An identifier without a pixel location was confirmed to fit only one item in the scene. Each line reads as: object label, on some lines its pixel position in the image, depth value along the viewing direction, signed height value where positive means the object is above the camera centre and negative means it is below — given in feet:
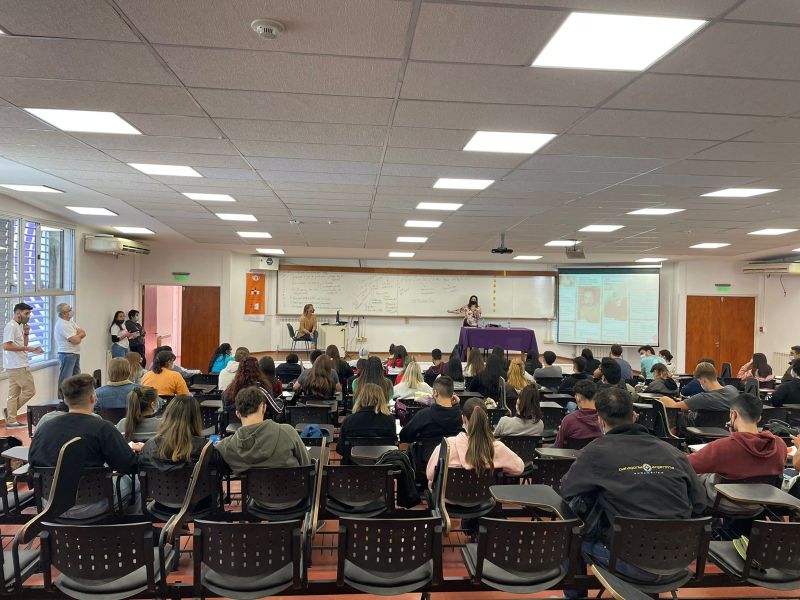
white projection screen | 44.34 -0.31
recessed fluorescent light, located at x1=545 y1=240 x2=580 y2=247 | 32.65 +3.66
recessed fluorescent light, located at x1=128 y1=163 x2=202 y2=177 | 15.63 +3.71
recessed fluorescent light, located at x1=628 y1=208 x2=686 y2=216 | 21.59 +3.81
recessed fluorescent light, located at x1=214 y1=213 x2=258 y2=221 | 24.59 +3.67
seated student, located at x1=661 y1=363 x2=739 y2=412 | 17.06 -2.96
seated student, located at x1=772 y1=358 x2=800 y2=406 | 18.03 -2.96
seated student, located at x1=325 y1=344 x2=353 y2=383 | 23.56 -3.07
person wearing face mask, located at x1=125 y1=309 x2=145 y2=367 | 33.96 -2.35
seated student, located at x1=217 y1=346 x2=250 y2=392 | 19.56 -2.94
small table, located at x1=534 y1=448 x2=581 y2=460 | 11.24 -3.29
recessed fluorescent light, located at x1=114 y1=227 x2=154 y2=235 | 31.32 +3.73
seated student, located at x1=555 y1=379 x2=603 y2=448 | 13.10 -3.00
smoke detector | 7.02 +3.60
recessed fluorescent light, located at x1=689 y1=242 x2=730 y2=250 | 32.76 +3.74
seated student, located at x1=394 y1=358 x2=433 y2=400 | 19.04 -3.15
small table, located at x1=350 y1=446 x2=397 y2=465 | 11.59 -3.48
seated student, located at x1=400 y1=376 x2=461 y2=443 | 12.94 -3.03
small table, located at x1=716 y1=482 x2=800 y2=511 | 8.29 -3.07
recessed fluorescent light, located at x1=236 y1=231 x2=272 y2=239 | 30.98 +3.60
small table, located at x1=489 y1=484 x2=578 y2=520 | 8.16 -3.16
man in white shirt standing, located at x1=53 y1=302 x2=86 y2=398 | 25.68 -2.45
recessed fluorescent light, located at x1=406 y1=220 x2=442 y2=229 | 25.76 +3.68
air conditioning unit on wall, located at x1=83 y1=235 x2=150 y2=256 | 30.37 +2.72
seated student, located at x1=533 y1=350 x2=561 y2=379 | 24.16 -3.15
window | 23.40 +0.94
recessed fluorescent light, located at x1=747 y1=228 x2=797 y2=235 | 27.07 +3.85
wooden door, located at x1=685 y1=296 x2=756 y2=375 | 43.21 -1.59
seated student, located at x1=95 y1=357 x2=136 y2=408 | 15.37 -2.82
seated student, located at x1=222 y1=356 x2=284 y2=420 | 16.14 -2.67
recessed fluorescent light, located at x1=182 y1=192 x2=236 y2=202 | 19.90 +3.69
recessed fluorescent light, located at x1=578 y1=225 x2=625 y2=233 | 26.55 +3.77
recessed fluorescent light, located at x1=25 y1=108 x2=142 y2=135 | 11.10 +3.73
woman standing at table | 44.80 -1.16
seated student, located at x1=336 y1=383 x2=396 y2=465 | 13.71 -3.20
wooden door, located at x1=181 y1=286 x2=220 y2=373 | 40.98 -1.94
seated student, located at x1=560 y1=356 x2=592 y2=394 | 21.67 -3.15
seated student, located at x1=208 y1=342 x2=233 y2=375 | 24.45 -2.96
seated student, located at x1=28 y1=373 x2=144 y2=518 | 9.87 -2.76
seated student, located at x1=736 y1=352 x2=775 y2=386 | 24.43 -2.92
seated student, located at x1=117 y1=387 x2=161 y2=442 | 12.43 -2.97
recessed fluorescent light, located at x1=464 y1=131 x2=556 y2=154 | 11.96 +3.72
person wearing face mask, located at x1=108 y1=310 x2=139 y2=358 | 32.83 -2.77
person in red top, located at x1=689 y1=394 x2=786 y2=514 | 9.88 -2.82
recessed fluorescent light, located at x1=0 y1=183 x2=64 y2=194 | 19.71 +3.83
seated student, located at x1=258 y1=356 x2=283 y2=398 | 18.32 -2.78
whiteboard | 46.91 +0.43
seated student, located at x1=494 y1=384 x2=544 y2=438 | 13.83 -3.13
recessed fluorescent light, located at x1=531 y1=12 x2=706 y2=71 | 6.95 +3.69
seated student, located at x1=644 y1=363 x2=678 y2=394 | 20.71 -3.14
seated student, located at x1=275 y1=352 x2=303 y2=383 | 23.58 -3.37
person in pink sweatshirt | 10.56 -3.08
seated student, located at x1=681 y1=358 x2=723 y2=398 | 19.99 -3.19
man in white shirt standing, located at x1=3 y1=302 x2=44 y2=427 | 21.86 -2.95
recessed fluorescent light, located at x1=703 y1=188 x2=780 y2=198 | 17.42 +3.79
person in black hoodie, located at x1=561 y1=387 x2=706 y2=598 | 7.74 -2.65
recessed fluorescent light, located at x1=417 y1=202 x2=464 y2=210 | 20.60 +3.69
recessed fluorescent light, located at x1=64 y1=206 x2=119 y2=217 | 24.27 +3.78
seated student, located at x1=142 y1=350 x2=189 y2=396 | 17.63 -2.88
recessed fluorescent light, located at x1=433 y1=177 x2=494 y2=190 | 16.55 +3.70
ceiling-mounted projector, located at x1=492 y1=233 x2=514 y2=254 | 28.55 +2.73
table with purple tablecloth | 39.88 -2.89
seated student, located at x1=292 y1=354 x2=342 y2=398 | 17.90 -2.88
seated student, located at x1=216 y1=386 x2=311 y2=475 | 10.28 -2.92
